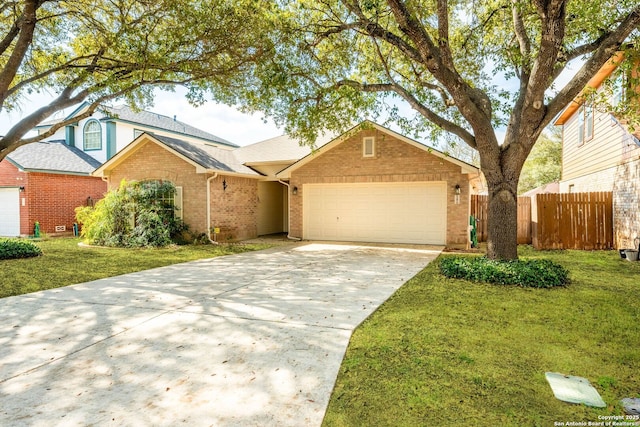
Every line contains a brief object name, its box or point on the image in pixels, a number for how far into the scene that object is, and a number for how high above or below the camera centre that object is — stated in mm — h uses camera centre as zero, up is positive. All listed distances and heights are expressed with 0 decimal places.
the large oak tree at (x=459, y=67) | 7578 +3632
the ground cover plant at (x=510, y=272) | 7215 -1212
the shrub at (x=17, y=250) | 10688 -985
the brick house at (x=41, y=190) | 16734 +1213
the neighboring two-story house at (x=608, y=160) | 10992 +1828
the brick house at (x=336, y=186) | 13852 +1102
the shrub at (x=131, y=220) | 13758 -190
